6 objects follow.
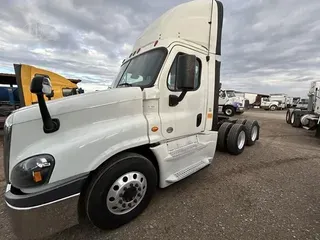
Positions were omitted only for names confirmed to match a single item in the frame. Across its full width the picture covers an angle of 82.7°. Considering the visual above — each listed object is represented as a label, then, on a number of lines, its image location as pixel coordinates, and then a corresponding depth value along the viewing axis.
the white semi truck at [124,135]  1.78
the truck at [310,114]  8.99
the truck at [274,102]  32.81
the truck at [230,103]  17.08
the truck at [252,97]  38.83
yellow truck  7.27
